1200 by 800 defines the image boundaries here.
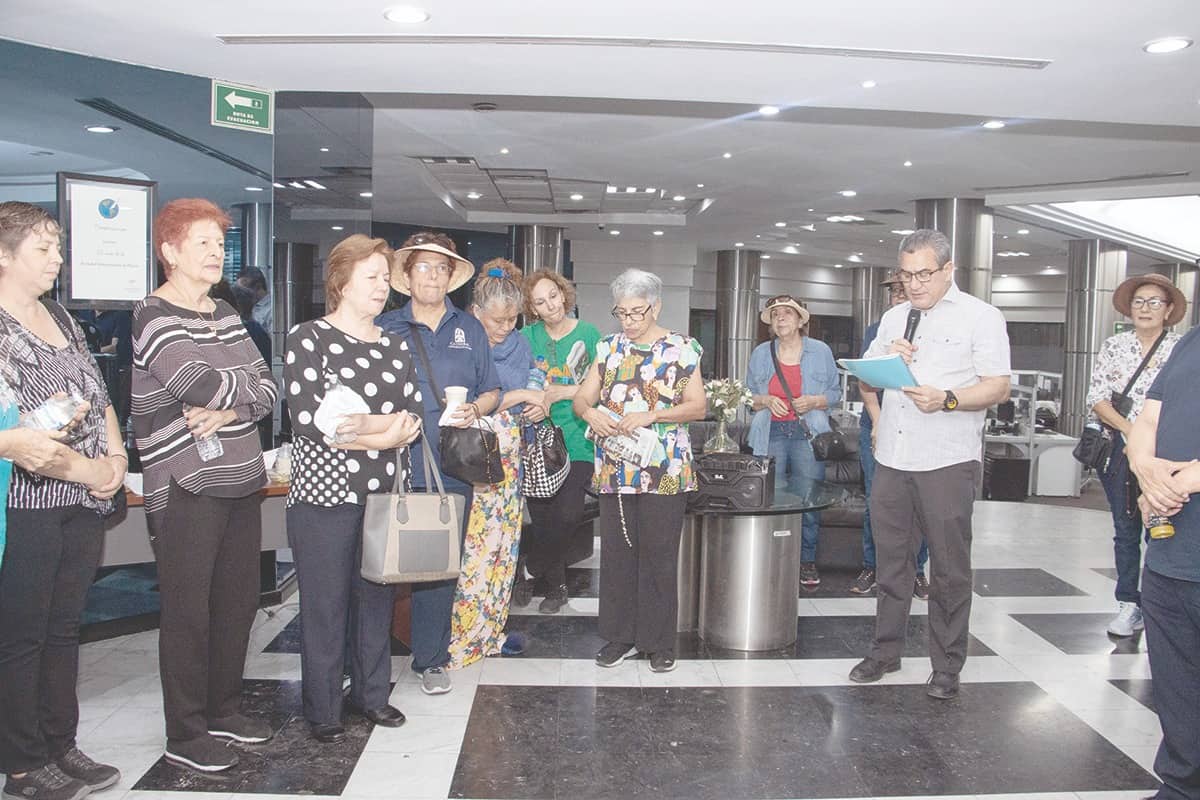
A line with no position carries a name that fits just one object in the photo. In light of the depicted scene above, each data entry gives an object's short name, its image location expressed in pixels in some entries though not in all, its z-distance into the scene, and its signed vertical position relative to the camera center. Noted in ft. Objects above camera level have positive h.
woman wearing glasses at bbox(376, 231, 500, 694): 11.95 -0.02
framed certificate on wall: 14.08 +1.59
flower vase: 15.34 -1.37
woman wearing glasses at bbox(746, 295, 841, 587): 18.11 -0.76
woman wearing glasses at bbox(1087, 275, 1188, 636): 14.80 -0.32
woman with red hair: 9.35 -1.09
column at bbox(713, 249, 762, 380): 66.33 +3.78
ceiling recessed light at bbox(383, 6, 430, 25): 12.89 +4.65
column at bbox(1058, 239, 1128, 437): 49.19 +3.00
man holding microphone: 12.33 -0.95
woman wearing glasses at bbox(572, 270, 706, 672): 12.73 -1.43
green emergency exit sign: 16.43 +4.24
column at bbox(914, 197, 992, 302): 37.24 +5.15
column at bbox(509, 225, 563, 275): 51.55 +5.96
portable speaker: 14.25 -1.88
